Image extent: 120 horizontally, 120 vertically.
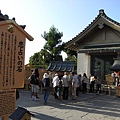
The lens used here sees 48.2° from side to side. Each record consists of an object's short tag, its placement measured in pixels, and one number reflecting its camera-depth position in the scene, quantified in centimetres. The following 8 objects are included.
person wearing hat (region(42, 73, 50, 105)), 714
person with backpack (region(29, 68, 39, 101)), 744
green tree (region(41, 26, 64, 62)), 2016
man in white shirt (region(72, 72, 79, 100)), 841
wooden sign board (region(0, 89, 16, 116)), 317
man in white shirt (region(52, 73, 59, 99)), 785
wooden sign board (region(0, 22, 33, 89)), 317
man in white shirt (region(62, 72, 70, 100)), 812
